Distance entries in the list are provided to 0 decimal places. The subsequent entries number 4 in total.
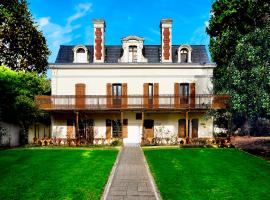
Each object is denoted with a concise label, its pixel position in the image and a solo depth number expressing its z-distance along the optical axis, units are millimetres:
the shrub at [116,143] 16968
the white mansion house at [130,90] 18093
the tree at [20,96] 16754
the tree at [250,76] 12625
